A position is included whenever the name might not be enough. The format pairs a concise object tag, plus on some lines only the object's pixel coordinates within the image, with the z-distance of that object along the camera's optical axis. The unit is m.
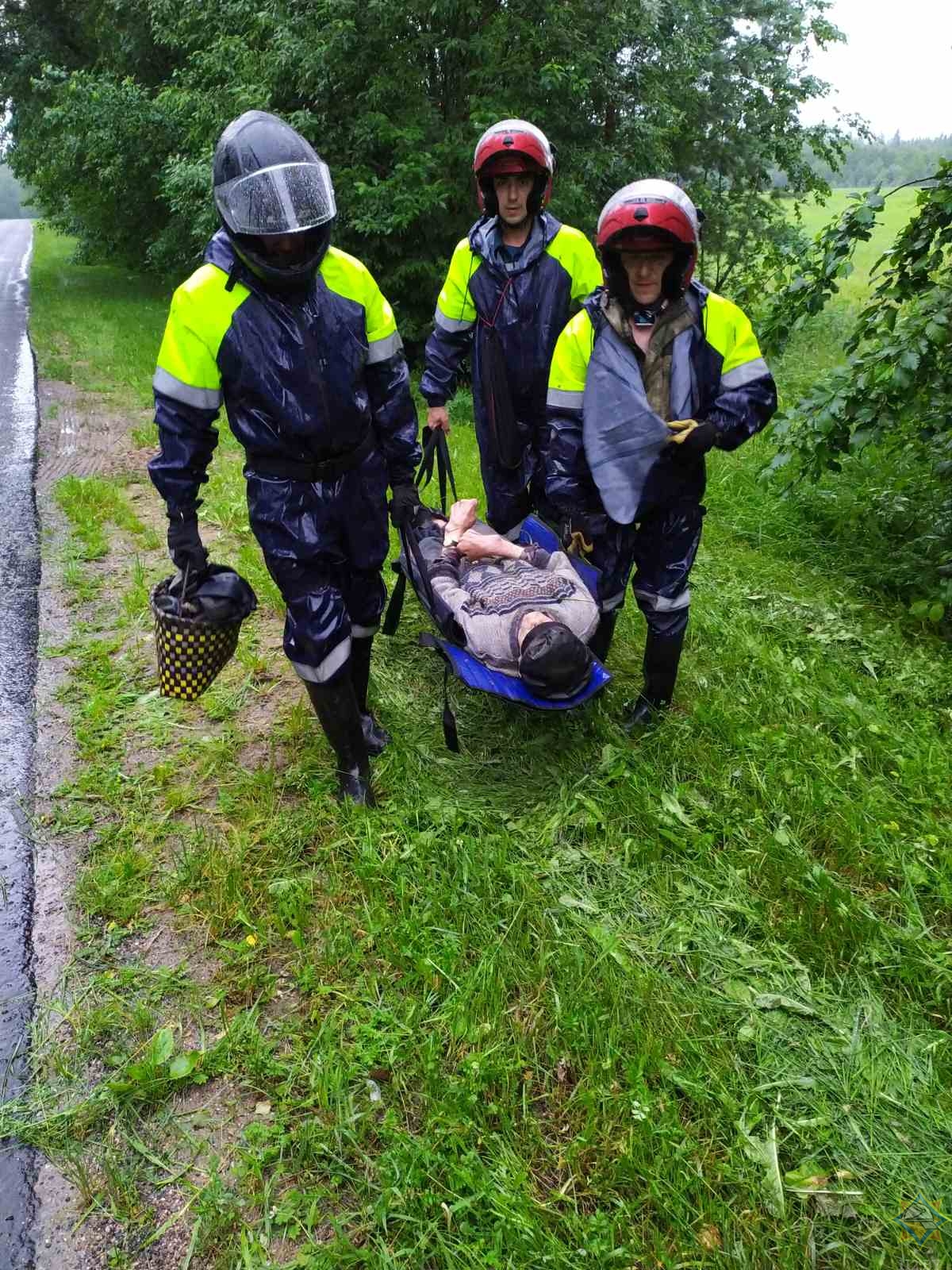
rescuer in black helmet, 2.58
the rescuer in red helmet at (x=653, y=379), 3.04
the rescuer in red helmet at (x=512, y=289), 3.73
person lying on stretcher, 3.11
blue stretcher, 3.20
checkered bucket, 2.88
